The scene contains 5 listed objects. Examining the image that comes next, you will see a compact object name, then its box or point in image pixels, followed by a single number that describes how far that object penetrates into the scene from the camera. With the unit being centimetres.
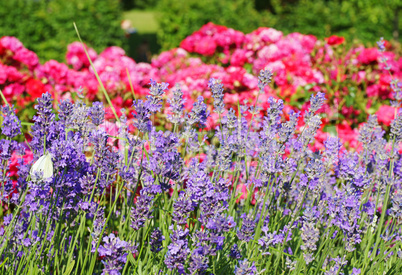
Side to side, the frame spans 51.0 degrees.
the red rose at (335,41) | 438
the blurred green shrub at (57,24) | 876
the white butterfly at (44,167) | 142
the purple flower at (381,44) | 243
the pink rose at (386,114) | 337
